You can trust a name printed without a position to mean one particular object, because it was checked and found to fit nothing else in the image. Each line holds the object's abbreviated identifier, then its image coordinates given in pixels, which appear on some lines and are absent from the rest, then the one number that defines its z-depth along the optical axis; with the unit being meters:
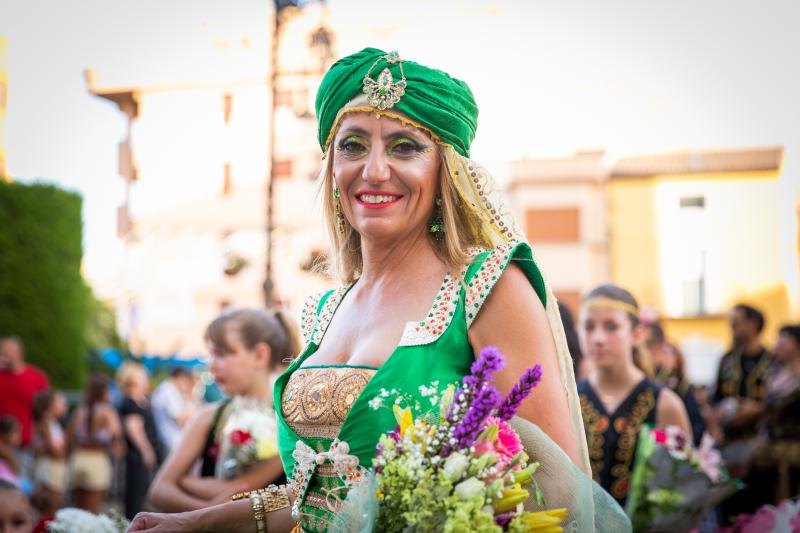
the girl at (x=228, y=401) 4.30
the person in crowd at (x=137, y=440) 11.43
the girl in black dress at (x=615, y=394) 5.10
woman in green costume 2.39
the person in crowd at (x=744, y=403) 7.68
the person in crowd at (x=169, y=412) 12.68
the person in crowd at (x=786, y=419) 7.52
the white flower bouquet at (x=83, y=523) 3.08
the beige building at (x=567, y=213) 32.81
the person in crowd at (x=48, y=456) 10.04
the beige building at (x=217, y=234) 27.17
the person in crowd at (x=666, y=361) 7.97
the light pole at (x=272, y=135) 10.52
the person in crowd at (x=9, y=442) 8.22
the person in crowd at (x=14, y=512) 4.20
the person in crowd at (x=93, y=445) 10.17
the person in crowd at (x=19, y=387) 9.69
